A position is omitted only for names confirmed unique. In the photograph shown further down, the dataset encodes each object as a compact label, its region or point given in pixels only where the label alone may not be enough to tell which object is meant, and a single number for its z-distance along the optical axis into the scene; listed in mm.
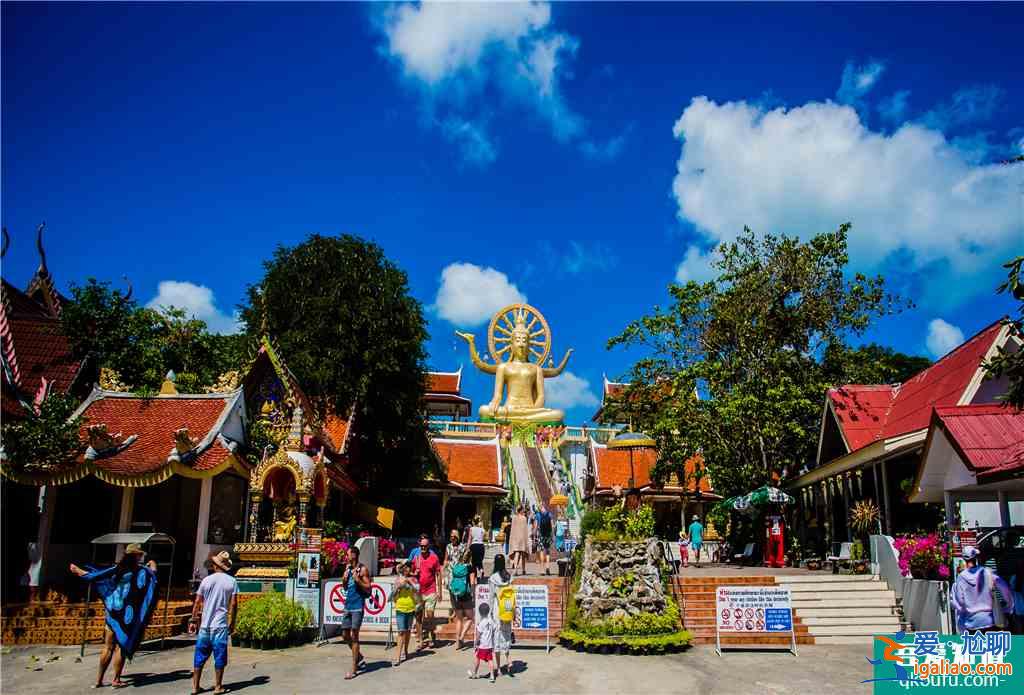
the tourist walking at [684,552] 21812
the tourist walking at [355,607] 10055
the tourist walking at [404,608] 10648
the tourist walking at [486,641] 9719
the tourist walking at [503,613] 10008
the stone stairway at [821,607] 12570
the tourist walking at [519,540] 16938
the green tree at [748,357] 21125
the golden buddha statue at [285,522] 14930
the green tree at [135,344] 20734
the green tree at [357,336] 22719
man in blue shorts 8719
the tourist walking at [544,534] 19781
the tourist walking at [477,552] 13012
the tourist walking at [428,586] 12352
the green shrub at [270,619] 11969
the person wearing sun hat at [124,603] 9102
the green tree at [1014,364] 8031
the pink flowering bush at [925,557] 12062
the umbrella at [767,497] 18702
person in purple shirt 8680
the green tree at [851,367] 21984
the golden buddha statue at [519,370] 40625
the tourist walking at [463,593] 11680
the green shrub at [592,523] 14545
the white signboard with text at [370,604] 12250
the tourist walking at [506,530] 21383
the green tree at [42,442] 13727
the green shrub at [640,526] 13461
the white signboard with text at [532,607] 11562
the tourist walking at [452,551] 17906
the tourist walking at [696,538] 20953
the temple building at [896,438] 12586
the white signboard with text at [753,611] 11281
